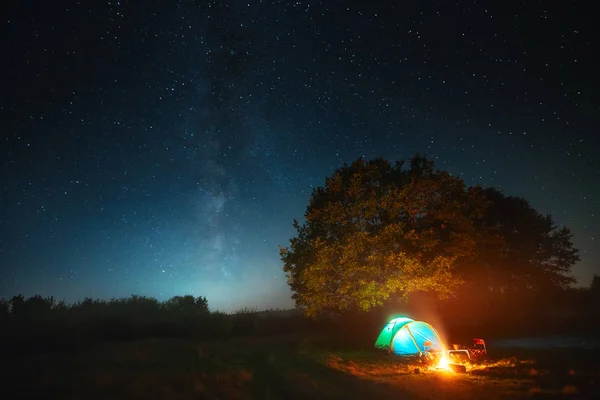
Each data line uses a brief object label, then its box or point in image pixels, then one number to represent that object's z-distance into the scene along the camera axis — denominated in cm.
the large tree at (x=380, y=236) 2316
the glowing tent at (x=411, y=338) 1856
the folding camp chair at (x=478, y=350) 1681
